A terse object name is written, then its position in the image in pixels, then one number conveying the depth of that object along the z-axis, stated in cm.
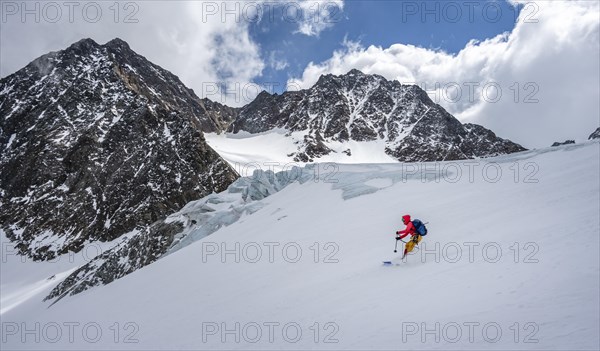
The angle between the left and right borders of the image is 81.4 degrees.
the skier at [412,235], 992
